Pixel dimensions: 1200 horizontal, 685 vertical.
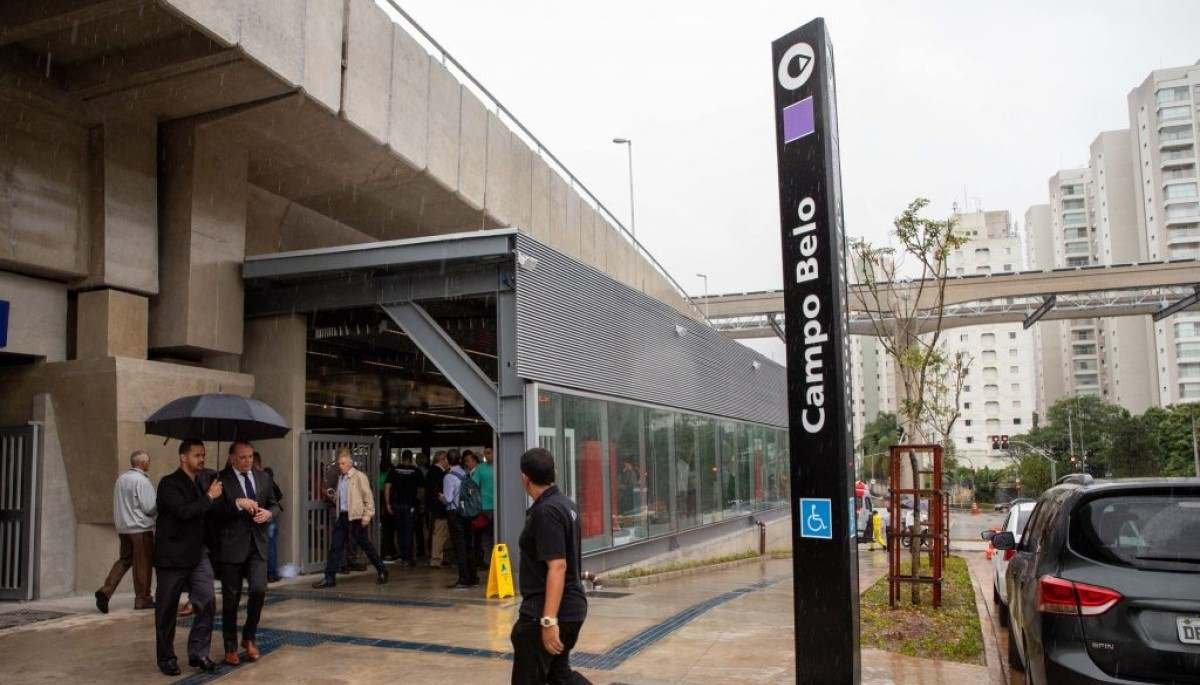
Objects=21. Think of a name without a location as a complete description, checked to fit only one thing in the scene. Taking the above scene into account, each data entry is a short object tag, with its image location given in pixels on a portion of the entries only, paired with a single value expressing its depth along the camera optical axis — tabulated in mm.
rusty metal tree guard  9906
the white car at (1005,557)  9859
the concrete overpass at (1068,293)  43656
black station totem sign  5363
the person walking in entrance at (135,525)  9430
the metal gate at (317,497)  12586
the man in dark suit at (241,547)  6957
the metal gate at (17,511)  10164
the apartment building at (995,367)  105562
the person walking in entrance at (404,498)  13852
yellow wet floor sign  10586
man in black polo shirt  4230
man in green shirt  12195
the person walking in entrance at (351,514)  11539
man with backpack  11391
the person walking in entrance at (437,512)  13812
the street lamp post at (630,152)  32188
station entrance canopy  11359
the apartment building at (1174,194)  92688
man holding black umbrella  6801
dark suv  4398
